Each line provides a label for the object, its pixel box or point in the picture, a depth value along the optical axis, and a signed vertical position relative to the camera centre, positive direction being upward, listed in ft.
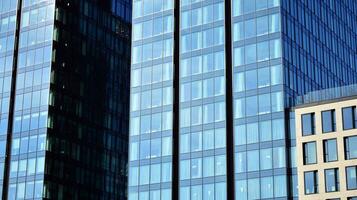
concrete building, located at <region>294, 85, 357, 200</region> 274.16 +44.04
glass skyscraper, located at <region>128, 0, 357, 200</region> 290.35 +71.00
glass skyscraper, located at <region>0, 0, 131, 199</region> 369.30 +84.13
